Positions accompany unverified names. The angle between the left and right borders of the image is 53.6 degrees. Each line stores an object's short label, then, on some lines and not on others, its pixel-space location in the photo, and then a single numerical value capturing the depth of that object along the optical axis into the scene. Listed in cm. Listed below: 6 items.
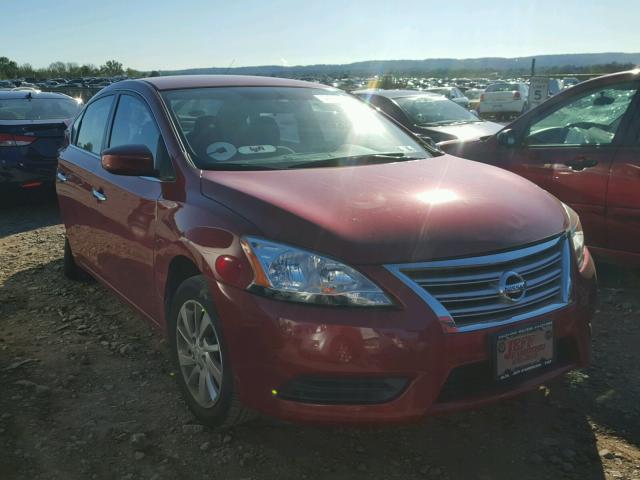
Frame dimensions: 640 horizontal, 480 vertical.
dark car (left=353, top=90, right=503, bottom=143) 903
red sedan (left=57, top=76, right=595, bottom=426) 235
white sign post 1504
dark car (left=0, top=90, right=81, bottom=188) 773
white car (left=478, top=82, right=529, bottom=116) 2556
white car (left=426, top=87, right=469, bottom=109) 2548
